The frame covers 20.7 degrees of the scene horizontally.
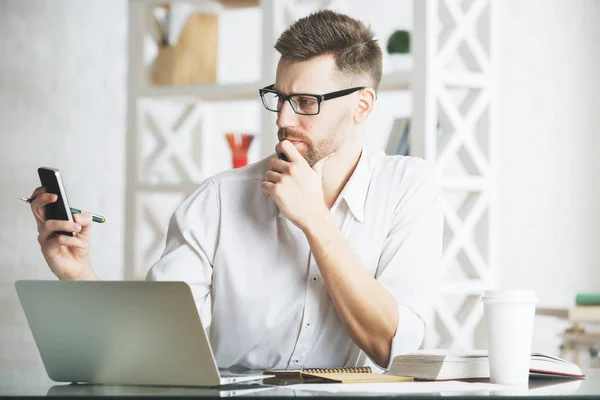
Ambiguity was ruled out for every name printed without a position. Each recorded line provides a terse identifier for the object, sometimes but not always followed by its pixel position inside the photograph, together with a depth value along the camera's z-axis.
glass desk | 2.54
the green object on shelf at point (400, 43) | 5.35
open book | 2.78
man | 3.26
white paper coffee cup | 2.69
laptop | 2.64
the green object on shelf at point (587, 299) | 5.88
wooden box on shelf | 6.12
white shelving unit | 5.05
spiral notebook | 2.73
